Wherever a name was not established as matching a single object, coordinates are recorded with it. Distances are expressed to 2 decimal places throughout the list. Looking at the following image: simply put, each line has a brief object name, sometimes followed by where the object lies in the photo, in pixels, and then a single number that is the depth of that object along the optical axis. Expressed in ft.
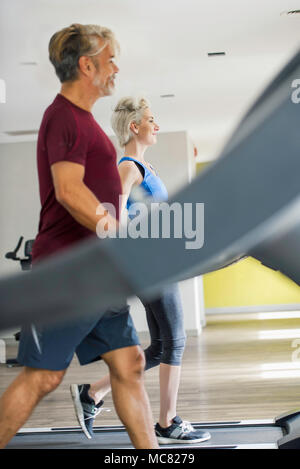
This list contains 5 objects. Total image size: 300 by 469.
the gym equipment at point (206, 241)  2.66
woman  15.08
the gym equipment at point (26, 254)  39.38
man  11.98
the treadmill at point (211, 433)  18.91
